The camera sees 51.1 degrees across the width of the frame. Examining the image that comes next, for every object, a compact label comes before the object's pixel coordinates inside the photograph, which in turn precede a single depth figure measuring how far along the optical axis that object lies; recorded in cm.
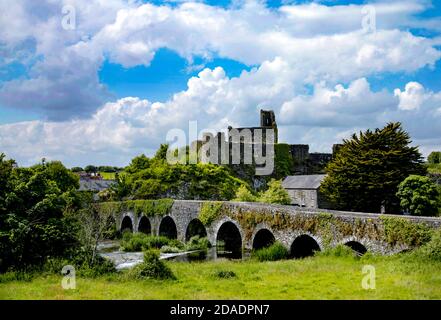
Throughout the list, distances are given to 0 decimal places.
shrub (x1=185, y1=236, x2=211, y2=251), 3809
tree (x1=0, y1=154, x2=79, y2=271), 2231
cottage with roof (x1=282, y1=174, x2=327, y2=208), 5594
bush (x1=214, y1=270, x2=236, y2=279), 2071
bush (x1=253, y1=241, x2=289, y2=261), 2783
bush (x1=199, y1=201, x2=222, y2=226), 3746
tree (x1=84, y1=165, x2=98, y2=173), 15462
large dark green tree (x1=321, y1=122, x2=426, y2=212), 3916
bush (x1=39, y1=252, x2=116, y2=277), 2215
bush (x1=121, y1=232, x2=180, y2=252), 4012
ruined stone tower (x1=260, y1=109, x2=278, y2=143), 8489
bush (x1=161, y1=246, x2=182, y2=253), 3753
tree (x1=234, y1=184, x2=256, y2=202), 4819
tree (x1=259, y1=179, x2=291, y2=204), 4644
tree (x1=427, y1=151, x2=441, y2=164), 8595
